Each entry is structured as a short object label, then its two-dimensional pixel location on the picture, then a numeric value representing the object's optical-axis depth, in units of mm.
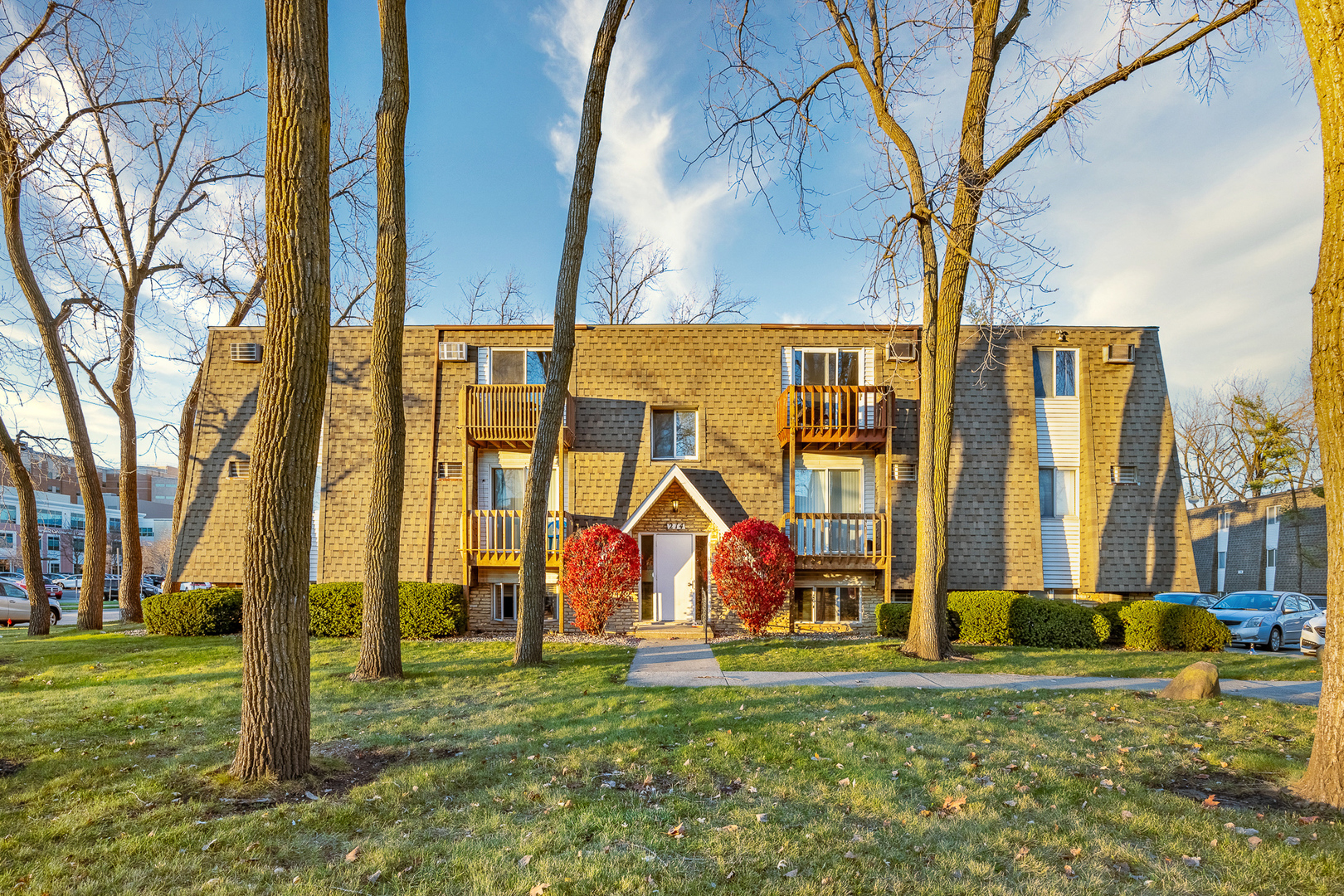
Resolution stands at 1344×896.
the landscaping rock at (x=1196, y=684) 7430
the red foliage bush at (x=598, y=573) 12227
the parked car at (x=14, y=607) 18922
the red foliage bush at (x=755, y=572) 12477
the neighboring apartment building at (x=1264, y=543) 25766
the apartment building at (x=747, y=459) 14328
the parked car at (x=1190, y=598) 15377
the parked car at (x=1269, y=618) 14367
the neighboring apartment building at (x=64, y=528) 40812
